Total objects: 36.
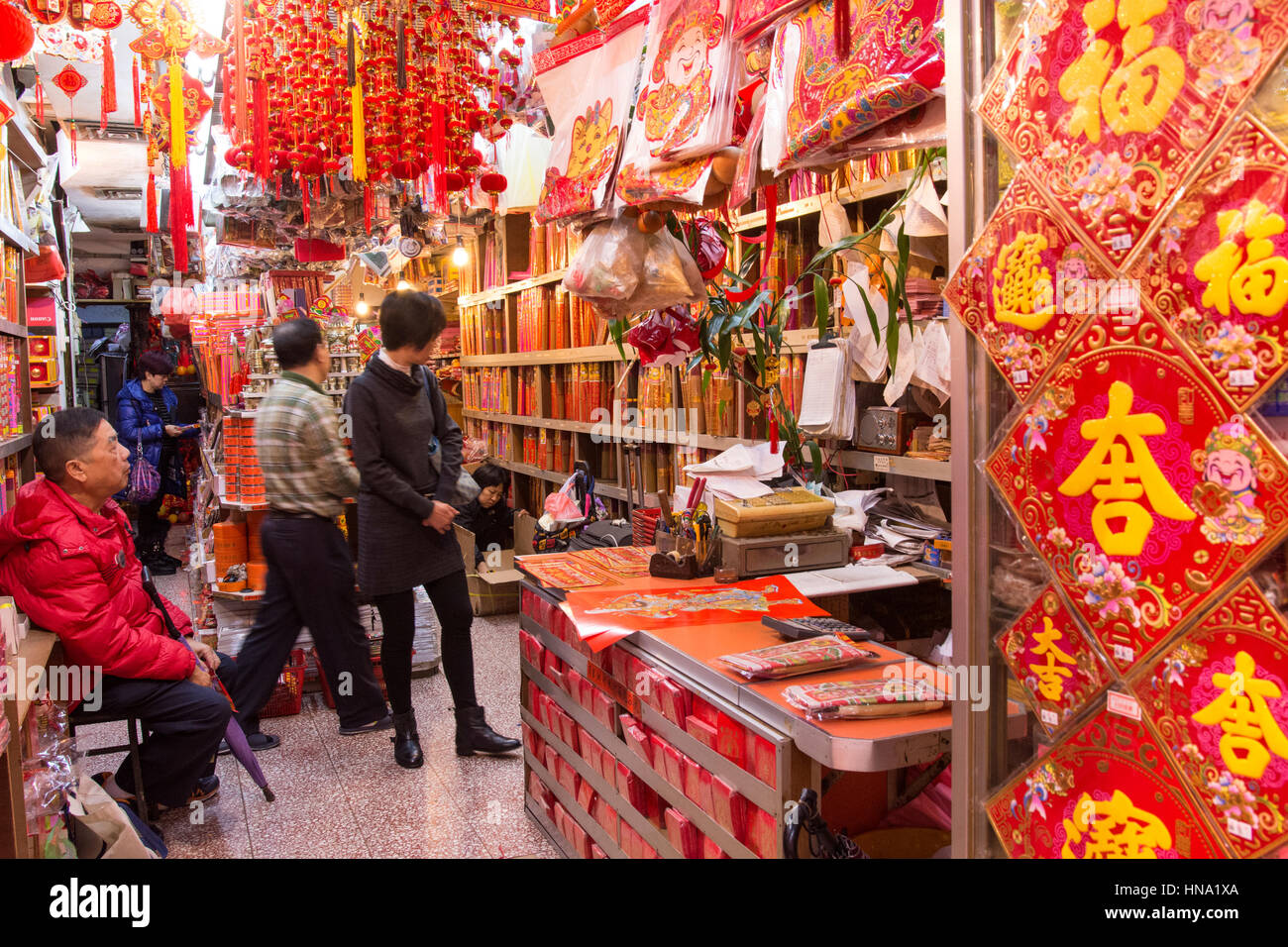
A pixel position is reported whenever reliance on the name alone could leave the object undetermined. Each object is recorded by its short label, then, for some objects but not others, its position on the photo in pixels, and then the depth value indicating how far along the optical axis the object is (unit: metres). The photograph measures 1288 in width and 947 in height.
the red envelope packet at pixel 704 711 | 1.90
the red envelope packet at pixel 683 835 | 2.01
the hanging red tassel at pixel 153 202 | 6.79
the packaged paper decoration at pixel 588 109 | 2.44
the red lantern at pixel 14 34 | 2.11
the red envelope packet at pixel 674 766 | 2.04
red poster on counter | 2.27
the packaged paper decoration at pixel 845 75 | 1.54
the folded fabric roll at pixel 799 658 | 1.83
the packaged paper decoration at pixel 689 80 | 2.06
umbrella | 3.17
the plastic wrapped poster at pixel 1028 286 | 1.17
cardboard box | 5.62
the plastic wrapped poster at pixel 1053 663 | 1.22
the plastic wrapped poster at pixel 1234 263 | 0.95
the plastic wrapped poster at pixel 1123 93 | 0.99
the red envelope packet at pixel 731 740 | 1.81
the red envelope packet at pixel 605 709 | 2.38
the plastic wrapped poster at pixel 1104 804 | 1.12
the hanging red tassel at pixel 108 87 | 3.89
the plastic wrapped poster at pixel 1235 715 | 0.99
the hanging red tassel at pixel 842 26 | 1.69
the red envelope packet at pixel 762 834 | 1.71
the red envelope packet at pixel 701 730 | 1.91
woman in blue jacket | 7.41
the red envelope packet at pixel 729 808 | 1.82
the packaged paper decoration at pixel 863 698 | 1.63
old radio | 3.25
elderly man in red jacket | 2.61
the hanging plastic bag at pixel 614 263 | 2.66
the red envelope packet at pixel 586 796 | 2.54
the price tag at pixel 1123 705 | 1.16
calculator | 2.06
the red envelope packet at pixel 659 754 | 2.11
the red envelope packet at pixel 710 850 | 1.93
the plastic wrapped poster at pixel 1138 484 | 1.01
